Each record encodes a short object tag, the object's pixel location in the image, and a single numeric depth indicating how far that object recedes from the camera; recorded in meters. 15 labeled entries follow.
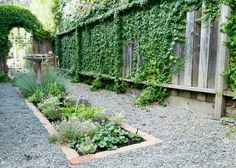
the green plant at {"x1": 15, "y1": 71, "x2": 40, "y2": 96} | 4.38
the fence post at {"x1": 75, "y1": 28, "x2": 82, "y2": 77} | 6.62
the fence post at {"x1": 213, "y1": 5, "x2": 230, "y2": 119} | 2.47
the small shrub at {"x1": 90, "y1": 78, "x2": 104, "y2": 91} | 5.31
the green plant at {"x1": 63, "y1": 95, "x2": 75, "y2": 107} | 3.38
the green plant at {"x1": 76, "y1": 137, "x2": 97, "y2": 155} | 1.83
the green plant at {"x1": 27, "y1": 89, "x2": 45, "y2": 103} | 3.96
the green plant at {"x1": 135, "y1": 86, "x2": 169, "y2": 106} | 3.46
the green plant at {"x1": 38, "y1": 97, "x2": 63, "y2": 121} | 2.90
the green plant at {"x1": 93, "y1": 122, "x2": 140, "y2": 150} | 1.97
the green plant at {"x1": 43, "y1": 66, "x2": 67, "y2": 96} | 4.17
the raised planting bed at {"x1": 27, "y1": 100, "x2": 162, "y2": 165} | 1.83
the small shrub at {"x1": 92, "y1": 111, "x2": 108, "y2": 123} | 2.58
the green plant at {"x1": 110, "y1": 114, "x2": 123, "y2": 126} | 2.44
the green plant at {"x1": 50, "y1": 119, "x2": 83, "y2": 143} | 2.05
